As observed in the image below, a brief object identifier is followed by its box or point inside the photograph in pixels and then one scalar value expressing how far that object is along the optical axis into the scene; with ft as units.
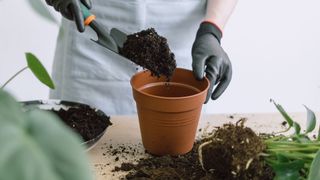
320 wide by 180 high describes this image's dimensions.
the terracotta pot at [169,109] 2.72
